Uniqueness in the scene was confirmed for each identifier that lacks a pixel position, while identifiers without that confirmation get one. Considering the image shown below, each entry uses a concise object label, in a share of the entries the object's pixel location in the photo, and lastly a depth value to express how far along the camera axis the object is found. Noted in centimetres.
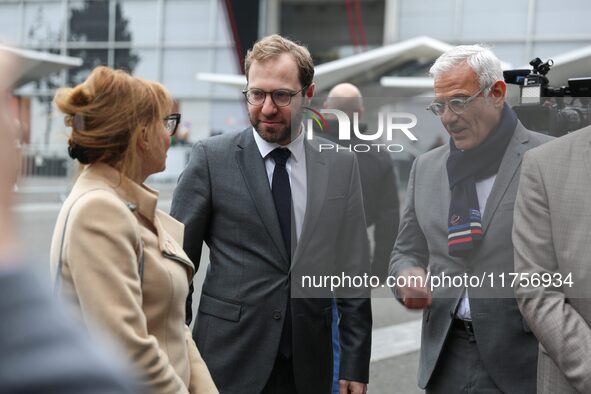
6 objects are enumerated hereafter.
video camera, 253
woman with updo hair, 185
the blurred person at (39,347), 56
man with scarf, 249
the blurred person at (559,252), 215
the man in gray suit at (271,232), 275
